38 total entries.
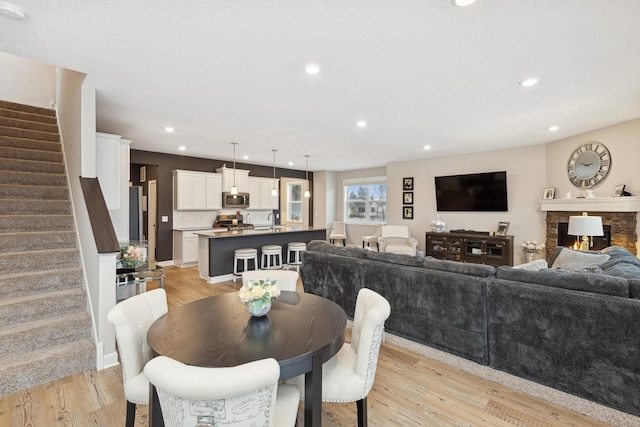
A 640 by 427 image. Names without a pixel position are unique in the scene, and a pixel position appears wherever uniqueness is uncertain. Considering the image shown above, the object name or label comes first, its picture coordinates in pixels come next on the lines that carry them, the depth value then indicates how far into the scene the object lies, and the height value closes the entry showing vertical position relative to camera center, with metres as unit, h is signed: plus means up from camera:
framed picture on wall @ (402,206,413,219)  7.74 +0.08
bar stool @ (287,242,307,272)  6.43 -0.80
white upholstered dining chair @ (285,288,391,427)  1.66 -0.91
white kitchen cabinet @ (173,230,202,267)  6.71 -0.74
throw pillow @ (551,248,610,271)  3.41 -0.53
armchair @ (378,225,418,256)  7.09 -0.57
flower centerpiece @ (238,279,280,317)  1.83 -0.49
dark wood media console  5.90 -0.68
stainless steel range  7.55 -0.17
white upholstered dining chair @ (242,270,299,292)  2.70 -0.55
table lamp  4.09 -0.16
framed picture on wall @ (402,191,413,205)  7.73 +0.46
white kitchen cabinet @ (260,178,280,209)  8.41 +0.57
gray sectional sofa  2.03 -0.82
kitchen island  5.52 -0.59
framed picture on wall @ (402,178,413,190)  7.69 +0.81
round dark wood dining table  1.40 -0.64
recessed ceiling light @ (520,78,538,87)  2.87 +1.28
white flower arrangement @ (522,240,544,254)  5.59 -0.60
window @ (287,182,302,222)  9.79 +0.40
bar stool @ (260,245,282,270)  5.93 -0.87
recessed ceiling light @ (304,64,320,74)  2.59 +1.28
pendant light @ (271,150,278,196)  6.66 +0.95
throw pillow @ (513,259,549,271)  2.87 -0.49
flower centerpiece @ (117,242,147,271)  3.46 -0.49
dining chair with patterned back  1.03 -0.62
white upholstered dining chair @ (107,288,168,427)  1.62 -0.74
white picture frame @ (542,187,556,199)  5.46 +0.39
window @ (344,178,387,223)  9.01 +0.46
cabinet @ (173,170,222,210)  6.83 +0.59
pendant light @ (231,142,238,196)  5.81 +1.15
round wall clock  4.60 +0.81
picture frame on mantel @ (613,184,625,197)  4.30 +0.35
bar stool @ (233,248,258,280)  5.56 -0.75
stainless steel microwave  7.53 +0.39
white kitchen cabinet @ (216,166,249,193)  7.50 +0.95
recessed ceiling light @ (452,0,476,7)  1.74 +1.23
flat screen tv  6.23 +0.49
